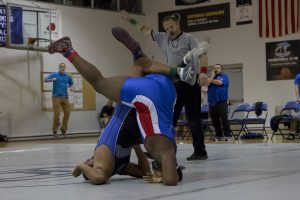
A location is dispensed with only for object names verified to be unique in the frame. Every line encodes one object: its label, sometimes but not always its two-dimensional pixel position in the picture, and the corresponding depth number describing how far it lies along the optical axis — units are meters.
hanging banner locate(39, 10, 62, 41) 15.07
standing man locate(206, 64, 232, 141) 10.67
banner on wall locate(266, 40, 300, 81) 16.02
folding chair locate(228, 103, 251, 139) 12.28
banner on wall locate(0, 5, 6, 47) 14.09
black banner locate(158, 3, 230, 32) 17.34
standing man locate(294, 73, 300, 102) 11.27
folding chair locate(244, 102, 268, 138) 12.09
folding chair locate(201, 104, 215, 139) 12.48
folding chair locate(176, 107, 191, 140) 12.68
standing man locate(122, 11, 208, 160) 5.59
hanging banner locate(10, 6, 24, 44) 14.27
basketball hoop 14.73
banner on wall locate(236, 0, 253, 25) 16.78
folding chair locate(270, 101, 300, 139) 11.40
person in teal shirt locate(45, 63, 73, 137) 15.20
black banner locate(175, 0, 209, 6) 17.98
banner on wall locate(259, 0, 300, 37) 15.91
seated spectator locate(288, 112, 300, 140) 10.59
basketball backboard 14.27
